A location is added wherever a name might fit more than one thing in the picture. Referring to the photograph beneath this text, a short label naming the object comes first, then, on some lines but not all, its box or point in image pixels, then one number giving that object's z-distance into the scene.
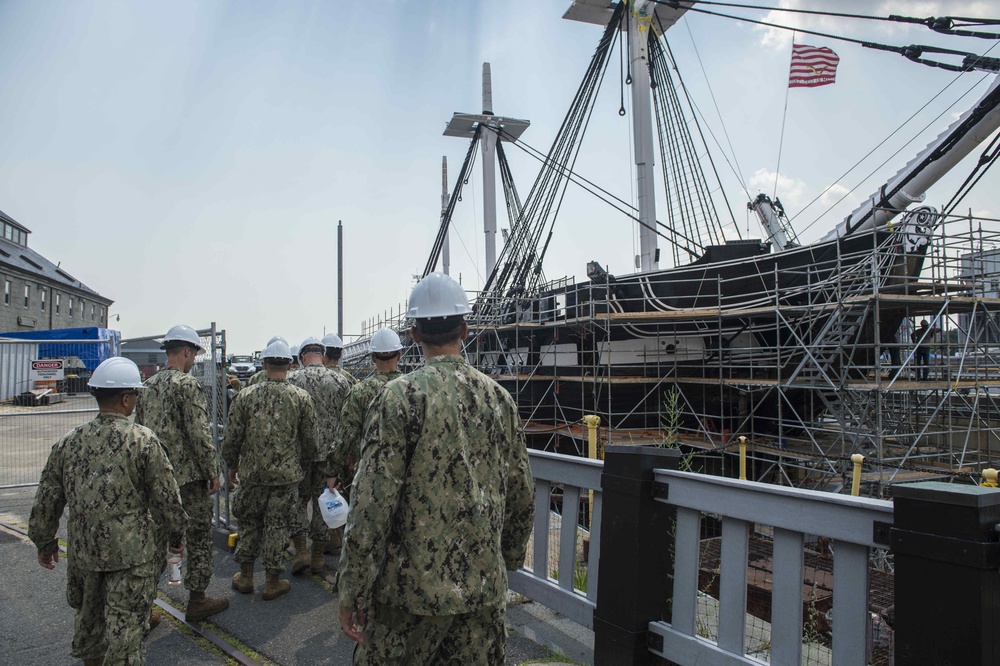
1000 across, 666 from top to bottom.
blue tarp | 9.01
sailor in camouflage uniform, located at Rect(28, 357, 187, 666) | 3.29
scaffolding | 11.38
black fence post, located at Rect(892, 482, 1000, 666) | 1.94
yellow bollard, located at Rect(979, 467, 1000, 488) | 7.43
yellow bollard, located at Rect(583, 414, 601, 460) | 10.89
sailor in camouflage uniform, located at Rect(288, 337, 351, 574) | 5.36
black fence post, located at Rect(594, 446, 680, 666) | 3.06
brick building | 40.03
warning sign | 9.11
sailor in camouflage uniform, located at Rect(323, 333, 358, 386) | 7.41
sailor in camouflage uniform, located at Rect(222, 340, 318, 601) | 4.91
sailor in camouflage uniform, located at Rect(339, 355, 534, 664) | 2.18
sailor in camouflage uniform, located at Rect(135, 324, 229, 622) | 4.57
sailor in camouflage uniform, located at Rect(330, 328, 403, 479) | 4.77
